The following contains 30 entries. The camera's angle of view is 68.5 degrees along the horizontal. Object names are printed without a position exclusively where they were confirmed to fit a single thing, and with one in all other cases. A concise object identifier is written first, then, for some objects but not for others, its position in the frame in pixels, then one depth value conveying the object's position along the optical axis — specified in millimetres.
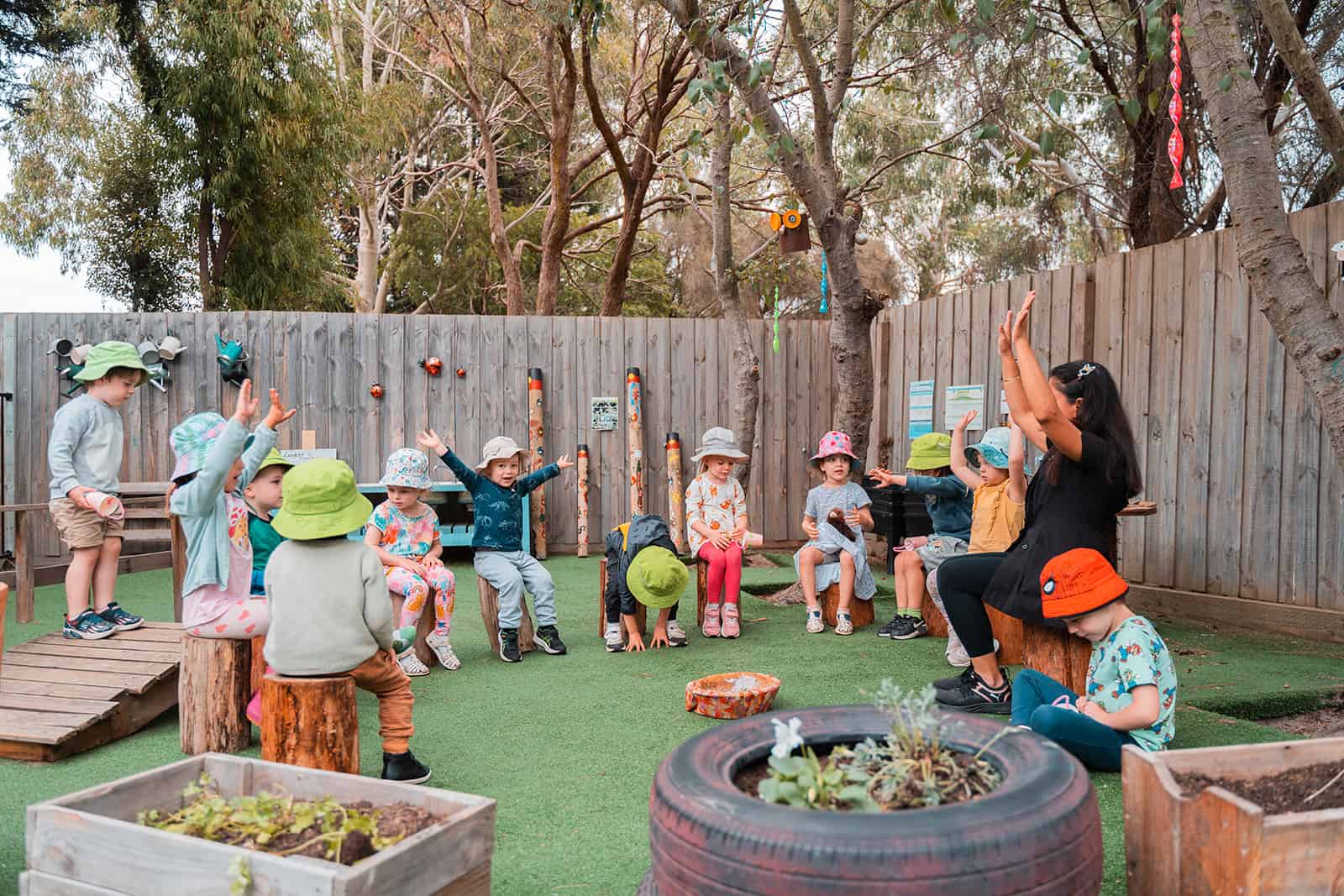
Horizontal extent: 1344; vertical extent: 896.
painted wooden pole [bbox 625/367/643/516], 9078
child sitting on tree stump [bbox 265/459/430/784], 3145
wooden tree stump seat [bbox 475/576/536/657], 5383
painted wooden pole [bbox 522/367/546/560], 9016
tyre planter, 1539
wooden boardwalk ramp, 3646
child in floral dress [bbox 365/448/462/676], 5027
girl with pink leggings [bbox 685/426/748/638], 5828
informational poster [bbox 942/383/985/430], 7508
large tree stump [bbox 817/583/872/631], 6000
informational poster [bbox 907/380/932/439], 8281
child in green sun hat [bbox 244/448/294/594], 4375
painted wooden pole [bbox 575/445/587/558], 9047
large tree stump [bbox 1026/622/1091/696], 3689
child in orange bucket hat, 3076
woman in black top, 3498
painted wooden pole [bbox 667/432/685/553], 8977
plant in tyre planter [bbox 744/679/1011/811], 1780
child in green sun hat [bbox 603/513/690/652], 5375
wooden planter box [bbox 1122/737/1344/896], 1761
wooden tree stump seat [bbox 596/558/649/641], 5609
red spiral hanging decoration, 5121
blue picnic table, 8617
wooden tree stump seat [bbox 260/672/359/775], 3031
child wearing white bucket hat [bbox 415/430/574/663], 5312
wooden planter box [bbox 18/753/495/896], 1815
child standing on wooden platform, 4891
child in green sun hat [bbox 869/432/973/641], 5609
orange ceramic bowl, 4078
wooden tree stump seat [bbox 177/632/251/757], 3746
